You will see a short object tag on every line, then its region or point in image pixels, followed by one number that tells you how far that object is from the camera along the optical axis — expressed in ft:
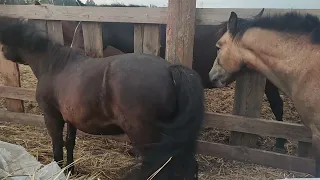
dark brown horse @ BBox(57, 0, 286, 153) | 15.29
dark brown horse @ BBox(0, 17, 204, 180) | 8.47
